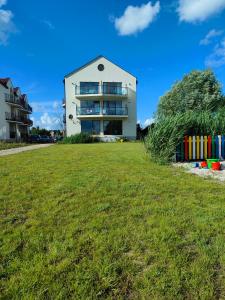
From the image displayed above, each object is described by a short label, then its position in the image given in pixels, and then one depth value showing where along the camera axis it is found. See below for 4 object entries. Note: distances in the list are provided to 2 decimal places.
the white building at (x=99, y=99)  31.20
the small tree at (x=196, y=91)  29.56
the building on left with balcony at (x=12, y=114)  38.44
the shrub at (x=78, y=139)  27.67
